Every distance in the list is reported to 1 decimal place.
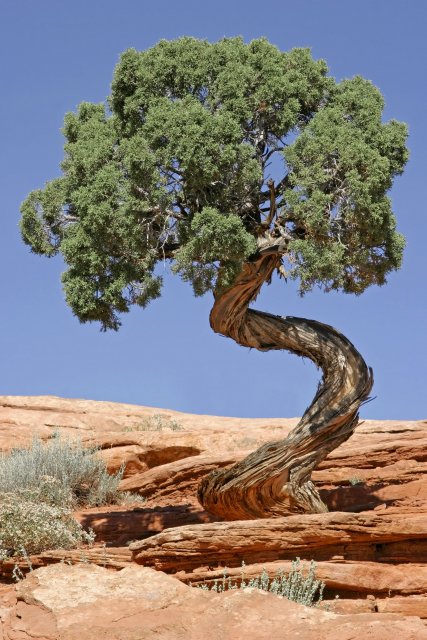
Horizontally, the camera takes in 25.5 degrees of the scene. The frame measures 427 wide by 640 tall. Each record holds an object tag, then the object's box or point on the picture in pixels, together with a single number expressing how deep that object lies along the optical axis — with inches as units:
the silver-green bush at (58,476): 653.9
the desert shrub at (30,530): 497.7
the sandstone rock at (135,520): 593.6
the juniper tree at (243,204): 552.4
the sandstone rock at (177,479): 738.8
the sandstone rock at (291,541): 455.5
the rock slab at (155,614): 315.3
